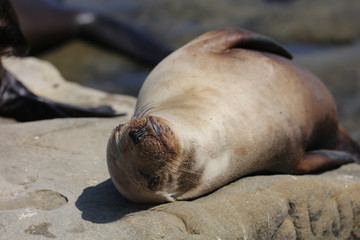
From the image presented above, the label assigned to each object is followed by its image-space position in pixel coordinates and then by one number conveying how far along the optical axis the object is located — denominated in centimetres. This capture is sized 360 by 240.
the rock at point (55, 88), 1123
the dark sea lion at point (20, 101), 945
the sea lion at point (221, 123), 562
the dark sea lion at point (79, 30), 1806
